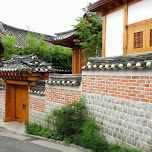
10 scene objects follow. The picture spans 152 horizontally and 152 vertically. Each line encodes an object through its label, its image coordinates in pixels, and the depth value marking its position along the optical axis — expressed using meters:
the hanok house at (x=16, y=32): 16.92
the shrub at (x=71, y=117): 6.07
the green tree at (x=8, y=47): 12.63
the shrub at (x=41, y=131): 6.86
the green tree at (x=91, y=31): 9.36
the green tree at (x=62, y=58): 15.80
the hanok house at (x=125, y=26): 6.07
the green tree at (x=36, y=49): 13.02
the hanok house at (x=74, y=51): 12.35
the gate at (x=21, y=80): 8.46
